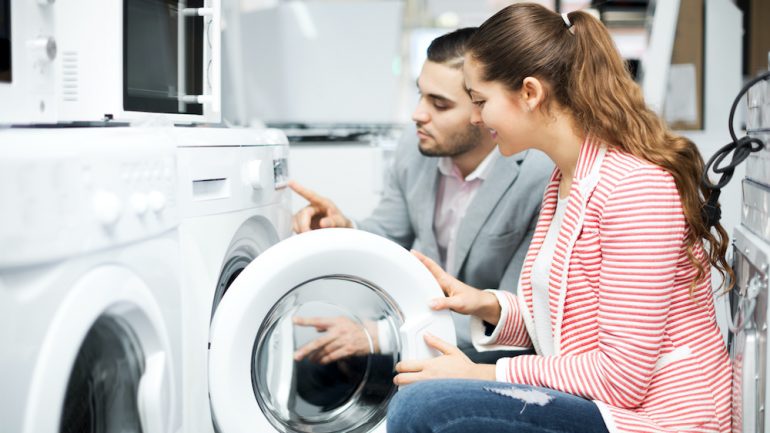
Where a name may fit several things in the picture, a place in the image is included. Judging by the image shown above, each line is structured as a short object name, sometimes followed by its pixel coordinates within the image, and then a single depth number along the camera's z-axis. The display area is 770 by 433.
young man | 1.86
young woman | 1.18
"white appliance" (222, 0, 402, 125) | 3.90
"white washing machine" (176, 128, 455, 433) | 1.31
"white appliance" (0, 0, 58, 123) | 1.22
